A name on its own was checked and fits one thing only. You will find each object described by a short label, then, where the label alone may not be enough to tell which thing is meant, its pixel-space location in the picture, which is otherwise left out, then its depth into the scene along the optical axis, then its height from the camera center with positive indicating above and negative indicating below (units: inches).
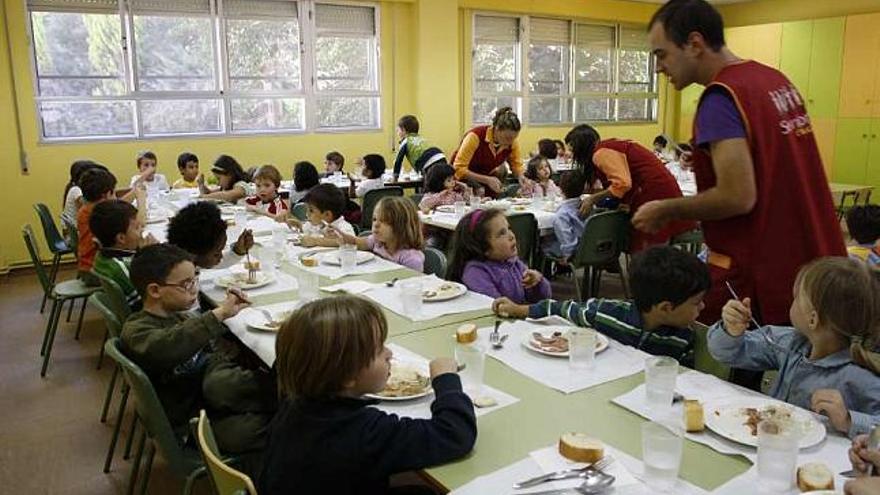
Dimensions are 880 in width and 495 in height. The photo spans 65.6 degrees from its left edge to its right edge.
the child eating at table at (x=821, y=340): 66.6 -23.2
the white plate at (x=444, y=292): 105.6 -26.4
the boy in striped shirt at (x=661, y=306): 83.5 -23.0
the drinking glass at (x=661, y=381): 66.5 -25.3
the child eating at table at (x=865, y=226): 161.2 -25.5
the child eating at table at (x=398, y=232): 139.1 -22.4
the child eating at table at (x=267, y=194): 206.8 -21.2
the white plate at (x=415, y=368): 69.1 -27.4
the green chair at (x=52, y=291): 164.1 -39.4
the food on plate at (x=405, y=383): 70.4 -27.2
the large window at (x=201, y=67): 284.2 +26.3
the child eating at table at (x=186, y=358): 87.7 -29.8
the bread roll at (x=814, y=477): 50.6 -26.5
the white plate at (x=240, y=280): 117.9 -27.0
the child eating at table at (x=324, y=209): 161.5 -19.9
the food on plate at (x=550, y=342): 82.2 -26.8
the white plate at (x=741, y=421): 59.2 -27.2
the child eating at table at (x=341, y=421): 57.2 -25.2
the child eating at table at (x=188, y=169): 266.2 -17.0
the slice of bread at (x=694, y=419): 61.8 -26.8
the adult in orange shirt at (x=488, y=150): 236.4 -10.1
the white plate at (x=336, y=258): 135.3 -26.6
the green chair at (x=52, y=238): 208.4 -34.6
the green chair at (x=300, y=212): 201.3 -25.8
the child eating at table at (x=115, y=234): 130.7 -21.2
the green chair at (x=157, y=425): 75.0 -34.1
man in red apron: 81.6 -6.1
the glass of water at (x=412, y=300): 99.8 -25.5
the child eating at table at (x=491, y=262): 117.9 -24.3
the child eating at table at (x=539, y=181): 246.1 -21.8
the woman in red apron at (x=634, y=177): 183.9 -15.1
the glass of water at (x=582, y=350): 76.7 -25.4
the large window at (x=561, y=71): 394.3 +30.8
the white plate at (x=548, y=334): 81.5 -26.8
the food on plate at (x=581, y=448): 56.9 -27.1
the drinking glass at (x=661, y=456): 52.7 -25.8
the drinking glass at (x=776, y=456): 52.1 -25.6
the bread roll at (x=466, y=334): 85.1 -26.2
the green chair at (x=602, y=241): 185.0 -32.8
